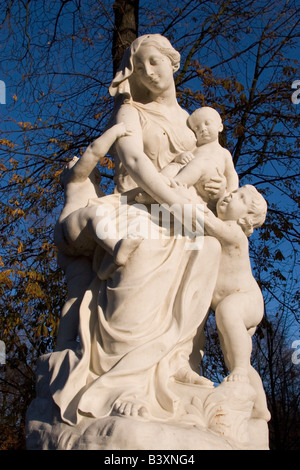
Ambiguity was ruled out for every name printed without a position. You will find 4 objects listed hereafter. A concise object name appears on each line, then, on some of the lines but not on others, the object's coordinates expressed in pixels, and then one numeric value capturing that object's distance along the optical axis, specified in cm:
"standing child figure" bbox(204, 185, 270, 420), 400
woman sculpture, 355
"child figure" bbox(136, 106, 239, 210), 441
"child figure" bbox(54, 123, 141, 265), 411
